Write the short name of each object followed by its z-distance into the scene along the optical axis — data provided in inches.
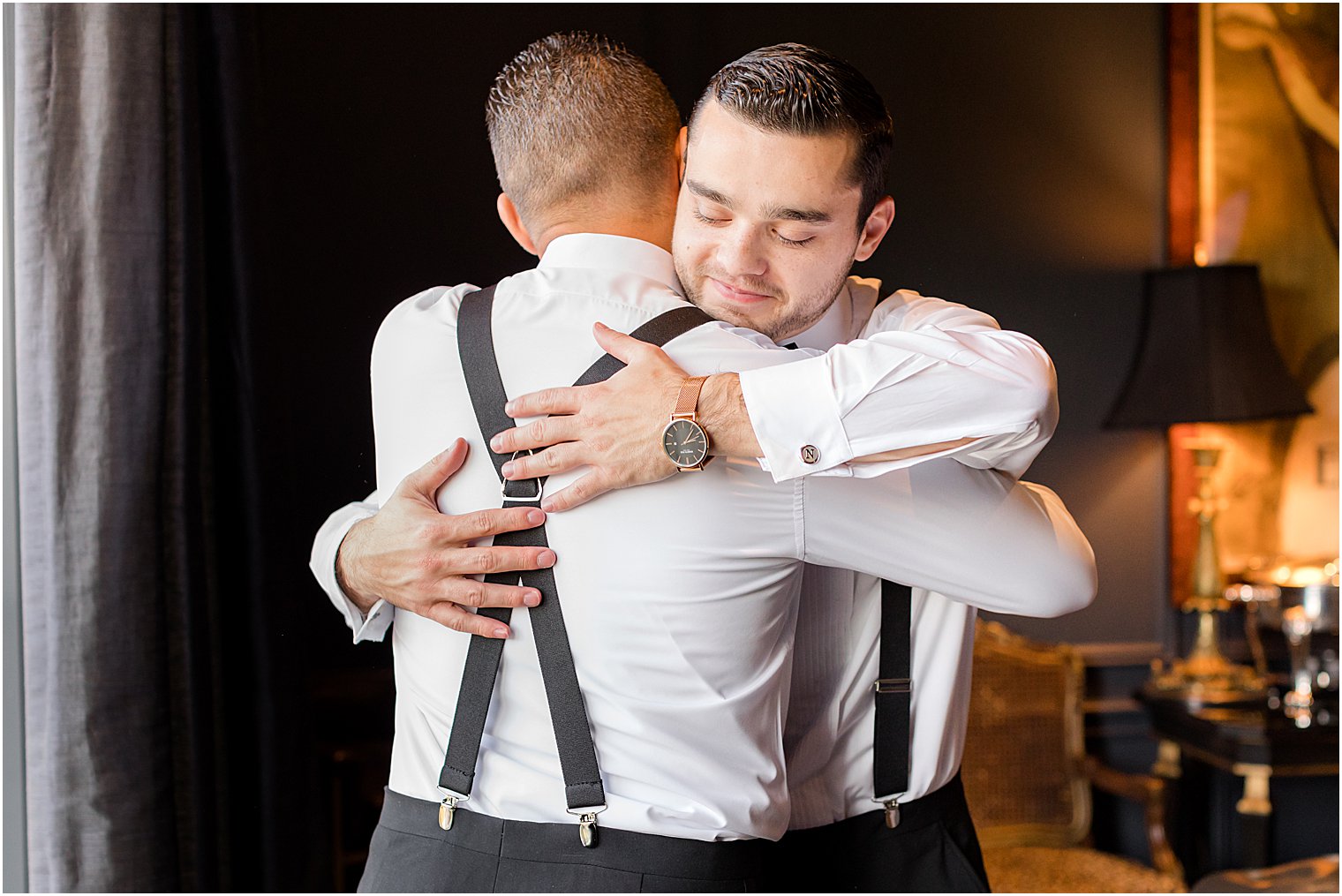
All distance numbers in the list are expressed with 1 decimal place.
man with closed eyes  31.7
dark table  83.3
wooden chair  80.7
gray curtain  51.4
